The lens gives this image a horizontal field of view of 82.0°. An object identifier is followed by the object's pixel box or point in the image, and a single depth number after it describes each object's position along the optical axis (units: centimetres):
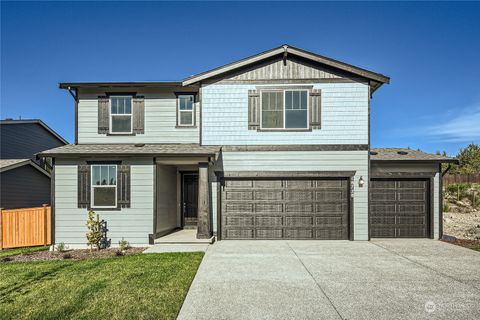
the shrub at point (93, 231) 898
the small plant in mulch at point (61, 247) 898
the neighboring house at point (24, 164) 1314
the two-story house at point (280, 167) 973
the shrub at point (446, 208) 1765
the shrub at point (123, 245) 896
